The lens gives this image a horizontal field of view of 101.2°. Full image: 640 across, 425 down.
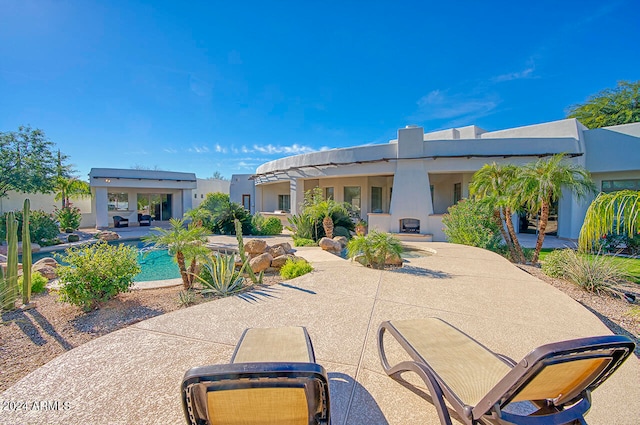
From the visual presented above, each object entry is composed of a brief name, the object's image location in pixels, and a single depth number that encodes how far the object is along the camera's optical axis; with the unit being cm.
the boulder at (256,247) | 857
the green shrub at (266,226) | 1572
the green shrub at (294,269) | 651
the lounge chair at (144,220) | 2150
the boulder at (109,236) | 1488
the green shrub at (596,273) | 559
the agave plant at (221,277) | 529
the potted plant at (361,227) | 1339
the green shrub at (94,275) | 432
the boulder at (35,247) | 1207
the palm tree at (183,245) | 543
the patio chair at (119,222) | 1988
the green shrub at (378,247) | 673
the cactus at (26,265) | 458
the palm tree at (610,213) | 391
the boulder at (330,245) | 1045
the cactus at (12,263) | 454
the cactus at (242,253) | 580
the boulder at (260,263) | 715
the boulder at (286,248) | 908
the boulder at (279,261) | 742
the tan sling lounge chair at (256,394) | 124
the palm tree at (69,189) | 2003
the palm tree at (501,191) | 859
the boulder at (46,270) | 699
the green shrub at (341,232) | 1295
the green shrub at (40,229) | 1320
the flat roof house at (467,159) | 1204
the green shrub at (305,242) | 1181
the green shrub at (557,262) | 648
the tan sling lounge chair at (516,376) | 140
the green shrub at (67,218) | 1758
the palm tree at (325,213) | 1239
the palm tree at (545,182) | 764
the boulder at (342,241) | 1142
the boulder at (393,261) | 700
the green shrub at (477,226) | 956
